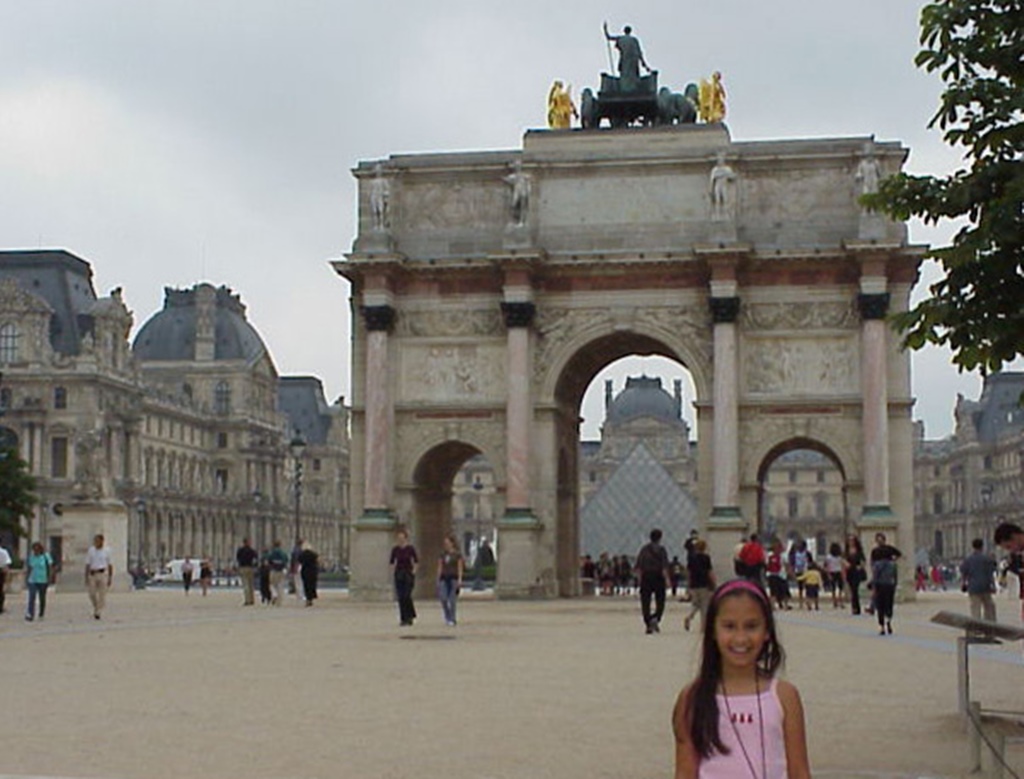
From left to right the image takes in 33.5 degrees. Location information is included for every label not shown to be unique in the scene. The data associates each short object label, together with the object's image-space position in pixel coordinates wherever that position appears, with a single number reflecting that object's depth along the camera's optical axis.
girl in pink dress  5.30
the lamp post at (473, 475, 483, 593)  58.78
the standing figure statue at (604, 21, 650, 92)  44.62
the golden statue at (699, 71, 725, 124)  43.38
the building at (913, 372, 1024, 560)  138.50
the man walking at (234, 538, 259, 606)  39.50
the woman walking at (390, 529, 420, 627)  27.70
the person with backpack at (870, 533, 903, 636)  25.27
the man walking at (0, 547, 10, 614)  30.78
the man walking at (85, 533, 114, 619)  29.47
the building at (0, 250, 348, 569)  98.25
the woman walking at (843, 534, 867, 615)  33.31
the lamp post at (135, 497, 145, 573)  99.88
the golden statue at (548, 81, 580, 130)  44.25
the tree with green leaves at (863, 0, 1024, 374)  10.26
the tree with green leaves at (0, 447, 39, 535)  54.84
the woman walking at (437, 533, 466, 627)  27.64
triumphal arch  40.84
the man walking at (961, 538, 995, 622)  22.86
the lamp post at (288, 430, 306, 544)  56.25
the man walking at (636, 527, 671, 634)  26.41
